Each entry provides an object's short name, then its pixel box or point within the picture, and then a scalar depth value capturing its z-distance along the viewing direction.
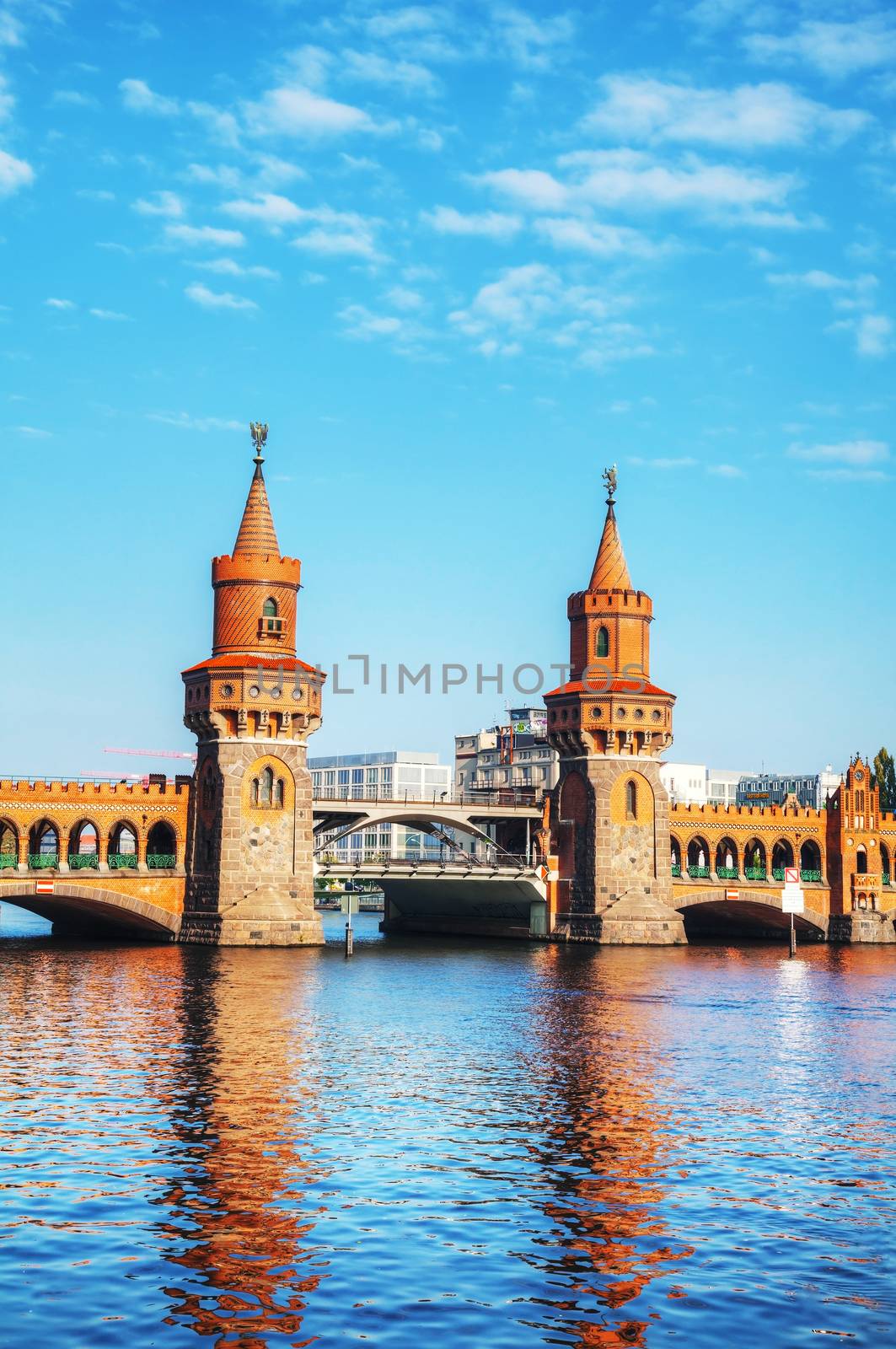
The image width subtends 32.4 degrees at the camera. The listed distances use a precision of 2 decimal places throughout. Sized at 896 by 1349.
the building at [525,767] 186.00
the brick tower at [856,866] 119.44
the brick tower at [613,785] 103.94
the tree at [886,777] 154.62
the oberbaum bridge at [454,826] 95.44
